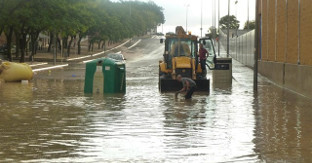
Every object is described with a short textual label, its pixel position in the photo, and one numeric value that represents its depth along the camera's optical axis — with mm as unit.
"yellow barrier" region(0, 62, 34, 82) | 34656
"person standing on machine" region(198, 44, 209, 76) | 30144
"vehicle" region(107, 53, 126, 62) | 61512
